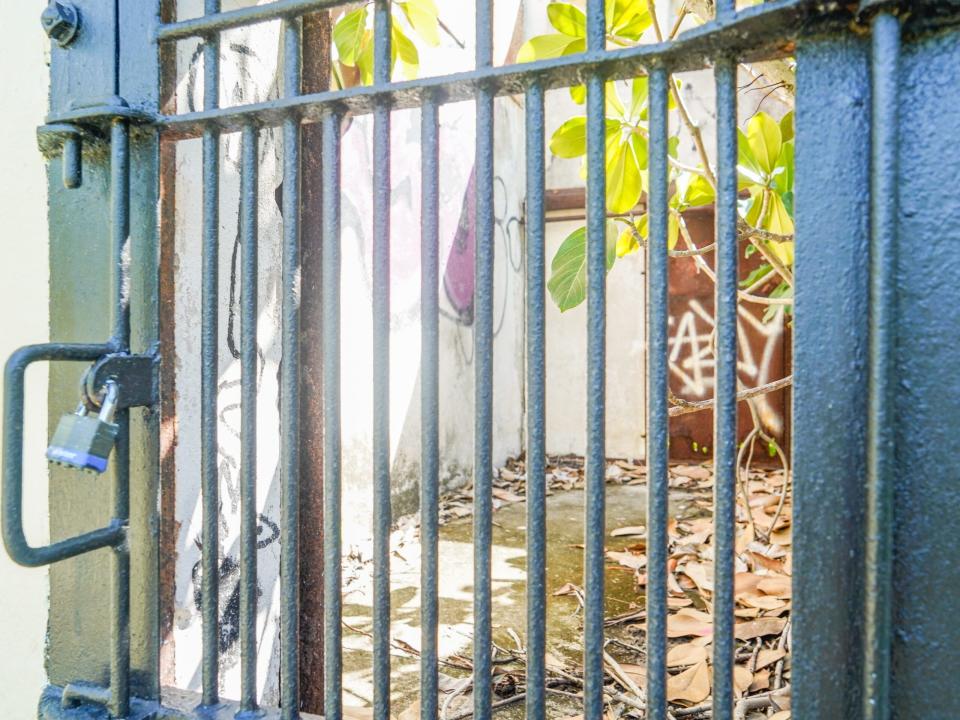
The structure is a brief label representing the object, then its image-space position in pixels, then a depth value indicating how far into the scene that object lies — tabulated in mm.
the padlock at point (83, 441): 795
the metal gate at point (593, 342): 631
